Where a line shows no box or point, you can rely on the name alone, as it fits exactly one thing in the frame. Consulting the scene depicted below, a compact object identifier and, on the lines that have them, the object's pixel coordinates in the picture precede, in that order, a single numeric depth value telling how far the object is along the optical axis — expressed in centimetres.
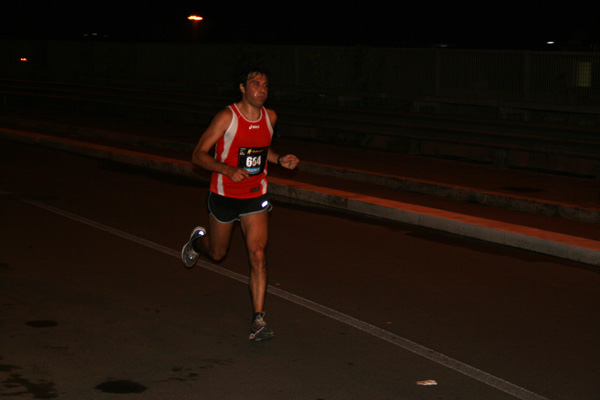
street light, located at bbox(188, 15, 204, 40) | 3468
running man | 645
